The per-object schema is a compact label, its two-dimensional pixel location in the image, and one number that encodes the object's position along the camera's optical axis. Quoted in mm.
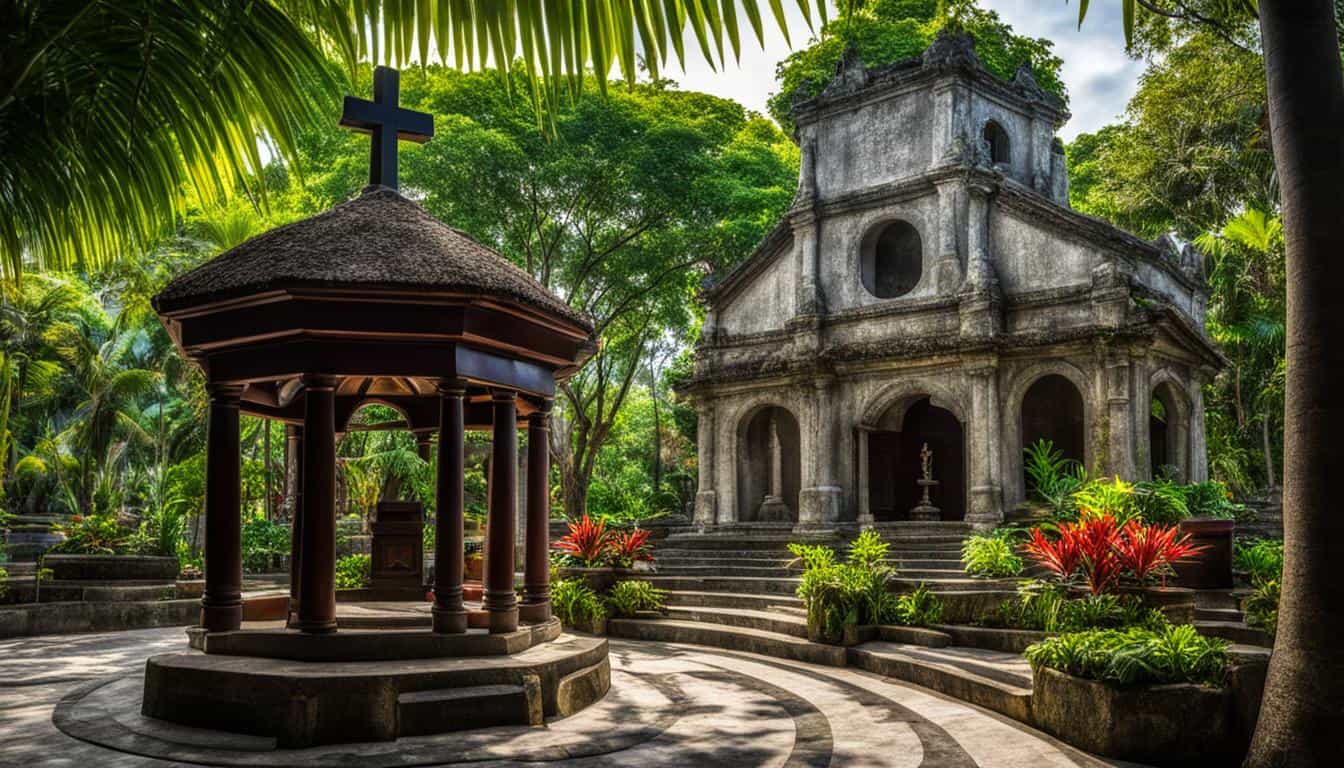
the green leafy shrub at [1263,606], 9969
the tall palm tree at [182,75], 2477
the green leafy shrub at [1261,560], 12117
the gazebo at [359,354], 7648
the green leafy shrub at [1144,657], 6988
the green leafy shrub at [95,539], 16484
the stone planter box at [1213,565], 12328
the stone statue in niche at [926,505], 19156
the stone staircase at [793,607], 9688
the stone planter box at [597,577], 14914
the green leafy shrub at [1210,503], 15242
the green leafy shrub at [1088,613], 9406
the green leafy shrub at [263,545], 20578
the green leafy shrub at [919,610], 12430
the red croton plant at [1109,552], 10000
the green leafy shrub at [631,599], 14586
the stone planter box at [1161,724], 6777
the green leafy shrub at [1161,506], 14117
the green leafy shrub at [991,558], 14201
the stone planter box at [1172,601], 9797
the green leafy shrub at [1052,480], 16250
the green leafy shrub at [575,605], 14227
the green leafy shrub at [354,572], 11844
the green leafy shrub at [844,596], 12062
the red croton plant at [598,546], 15320
